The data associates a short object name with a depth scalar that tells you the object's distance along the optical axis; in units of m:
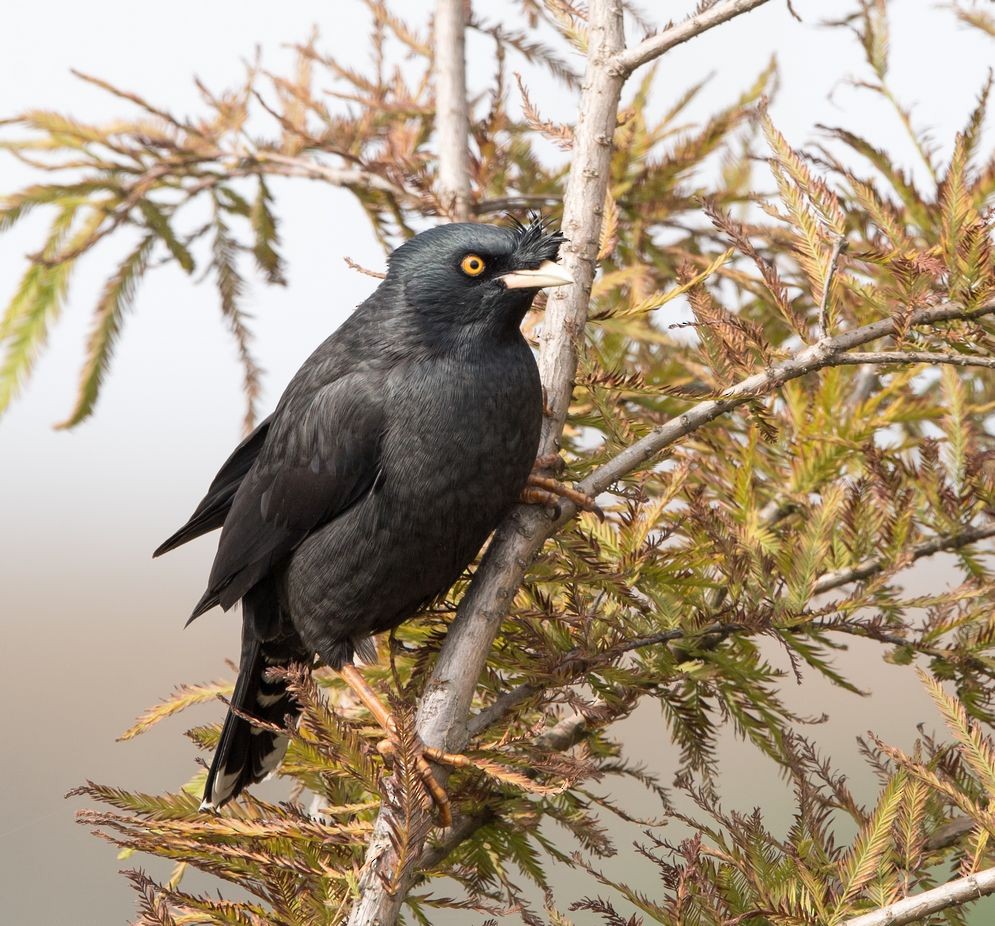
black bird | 4.55
